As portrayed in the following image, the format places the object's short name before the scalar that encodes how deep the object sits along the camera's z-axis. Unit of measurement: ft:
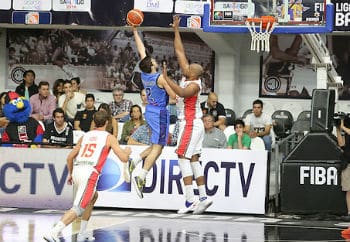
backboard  54.19
